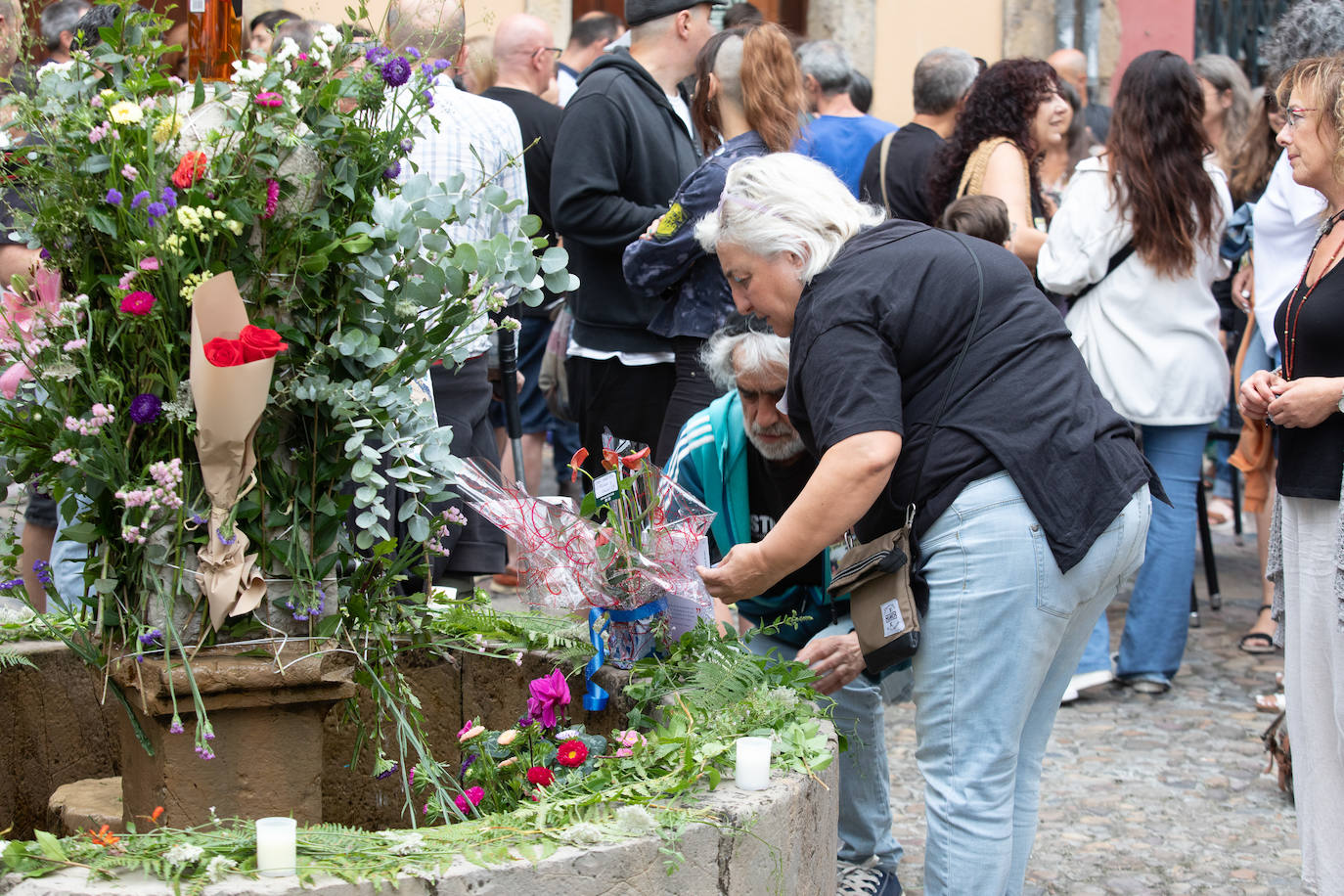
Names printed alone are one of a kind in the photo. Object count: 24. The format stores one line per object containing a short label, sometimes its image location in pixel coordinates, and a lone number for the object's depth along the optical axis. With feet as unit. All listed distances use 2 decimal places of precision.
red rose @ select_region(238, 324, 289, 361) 13.48
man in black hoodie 28.78
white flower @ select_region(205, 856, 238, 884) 12.23
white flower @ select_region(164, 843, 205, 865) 12.35
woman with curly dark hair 32.07
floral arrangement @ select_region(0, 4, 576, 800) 13.91
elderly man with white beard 21.26
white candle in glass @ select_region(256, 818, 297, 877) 12.33
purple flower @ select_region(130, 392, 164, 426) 13.89
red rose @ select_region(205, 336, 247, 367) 13.44
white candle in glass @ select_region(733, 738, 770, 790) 14.28
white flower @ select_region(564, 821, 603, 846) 13.04
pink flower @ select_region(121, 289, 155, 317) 13.56
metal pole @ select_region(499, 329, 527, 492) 31.48
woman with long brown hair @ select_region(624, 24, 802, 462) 27.04
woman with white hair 16.94
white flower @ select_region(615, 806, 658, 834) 13.26
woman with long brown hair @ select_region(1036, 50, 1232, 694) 30.42
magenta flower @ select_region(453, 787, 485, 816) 16.57
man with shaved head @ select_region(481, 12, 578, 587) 35.86
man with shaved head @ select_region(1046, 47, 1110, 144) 50.24
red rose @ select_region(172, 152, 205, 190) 13.73
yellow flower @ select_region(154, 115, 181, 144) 13.94
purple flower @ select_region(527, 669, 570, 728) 16.39
